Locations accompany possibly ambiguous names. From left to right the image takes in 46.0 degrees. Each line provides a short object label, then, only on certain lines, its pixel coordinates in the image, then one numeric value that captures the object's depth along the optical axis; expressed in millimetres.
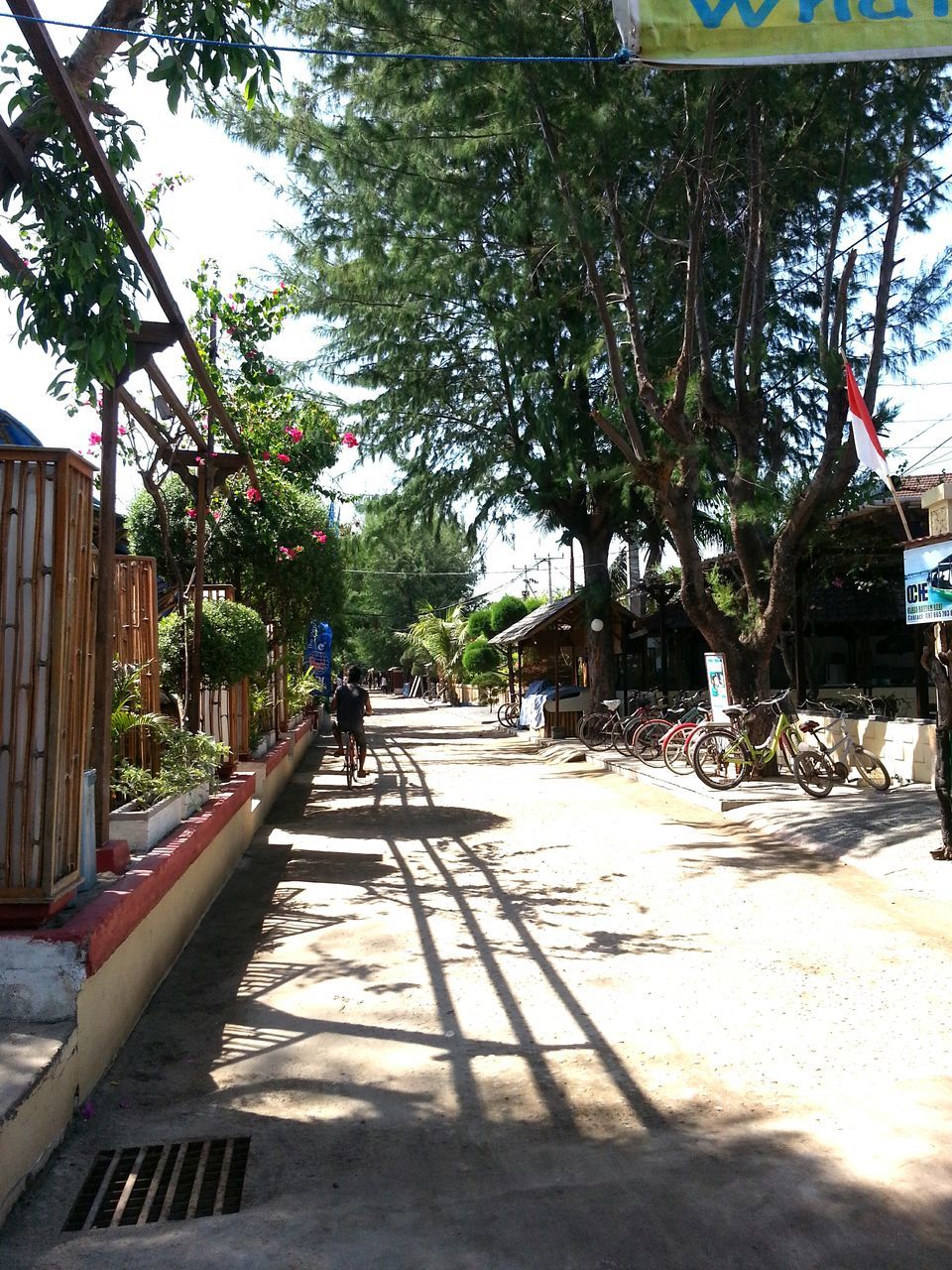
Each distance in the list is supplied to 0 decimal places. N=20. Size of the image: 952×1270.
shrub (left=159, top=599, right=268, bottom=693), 9672
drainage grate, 3570
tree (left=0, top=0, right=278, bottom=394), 5094
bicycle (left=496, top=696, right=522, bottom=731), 32094
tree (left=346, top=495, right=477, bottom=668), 70375
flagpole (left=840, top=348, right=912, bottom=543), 10922
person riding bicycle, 17234
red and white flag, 11266
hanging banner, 4926
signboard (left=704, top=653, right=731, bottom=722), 15070
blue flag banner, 30344
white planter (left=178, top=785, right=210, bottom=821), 7746
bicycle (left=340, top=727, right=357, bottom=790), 17203
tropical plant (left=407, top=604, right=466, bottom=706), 51375
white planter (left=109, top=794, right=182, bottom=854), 6367
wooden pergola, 4598
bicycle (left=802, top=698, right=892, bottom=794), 12758
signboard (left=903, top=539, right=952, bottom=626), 9055
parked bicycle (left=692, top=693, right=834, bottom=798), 12781
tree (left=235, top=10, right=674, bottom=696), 14609
